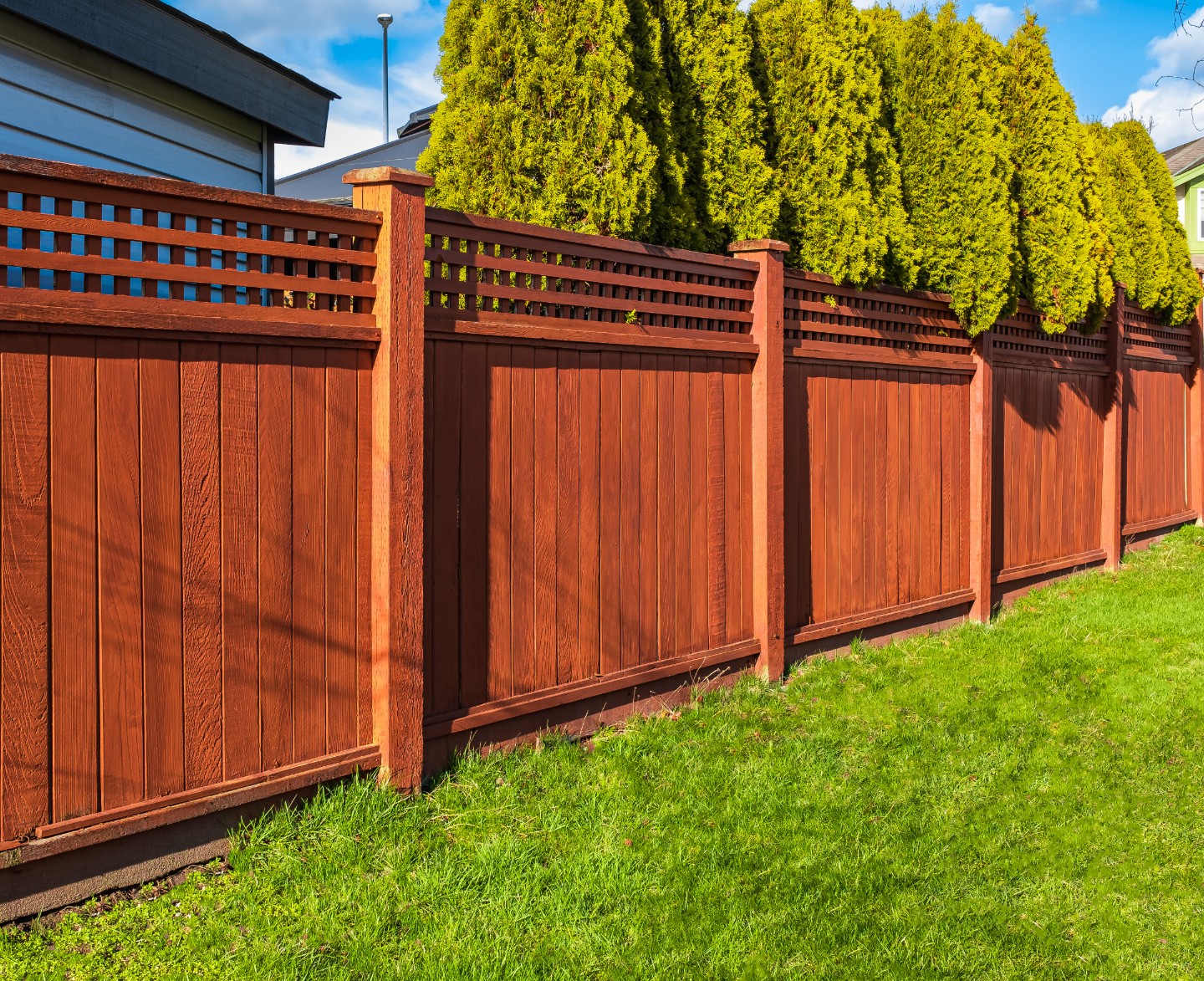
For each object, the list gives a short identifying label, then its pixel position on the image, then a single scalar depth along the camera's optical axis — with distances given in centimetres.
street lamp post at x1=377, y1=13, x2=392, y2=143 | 2810
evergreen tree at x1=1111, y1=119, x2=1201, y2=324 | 1095
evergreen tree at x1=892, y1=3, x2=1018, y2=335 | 735
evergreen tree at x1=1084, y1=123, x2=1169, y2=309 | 1018
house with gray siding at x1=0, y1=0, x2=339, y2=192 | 495
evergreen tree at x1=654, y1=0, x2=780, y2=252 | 596
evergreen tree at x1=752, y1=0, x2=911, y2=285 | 641
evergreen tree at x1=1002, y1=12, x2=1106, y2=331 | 815
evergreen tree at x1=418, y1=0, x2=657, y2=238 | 511
